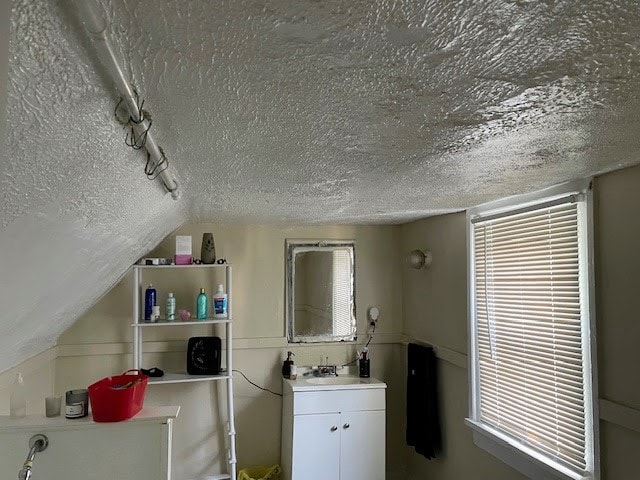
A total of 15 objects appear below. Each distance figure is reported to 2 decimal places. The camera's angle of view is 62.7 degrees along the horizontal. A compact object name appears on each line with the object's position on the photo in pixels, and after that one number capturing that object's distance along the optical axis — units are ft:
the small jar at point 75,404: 6.20
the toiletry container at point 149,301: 11.34
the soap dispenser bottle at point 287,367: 12.61
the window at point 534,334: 7.24
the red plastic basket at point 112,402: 6.09
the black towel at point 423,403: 11.34
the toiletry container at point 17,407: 6.35
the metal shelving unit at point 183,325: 10.97
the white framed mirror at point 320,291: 13.10
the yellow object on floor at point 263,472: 12.12
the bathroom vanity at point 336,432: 11.50
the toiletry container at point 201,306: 11.63
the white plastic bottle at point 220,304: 11.61
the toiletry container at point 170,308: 11.49
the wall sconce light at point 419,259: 11.89
